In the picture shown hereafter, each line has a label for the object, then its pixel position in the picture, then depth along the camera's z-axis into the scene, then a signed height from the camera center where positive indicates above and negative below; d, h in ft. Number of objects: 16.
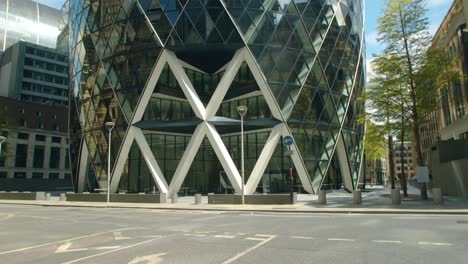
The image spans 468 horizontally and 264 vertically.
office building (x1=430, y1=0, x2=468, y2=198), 83.66 +21.04
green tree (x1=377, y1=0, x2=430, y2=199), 82.64 +32.28
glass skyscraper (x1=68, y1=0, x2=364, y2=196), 112.06 +31.51
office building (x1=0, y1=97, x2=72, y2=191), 265.40 +31.77
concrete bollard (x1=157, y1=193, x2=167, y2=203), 90.95 -3.63
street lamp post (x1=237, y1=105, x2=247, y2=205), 82.75 +16.83
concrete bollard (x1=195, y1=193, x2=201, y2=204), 85.40 -3.78
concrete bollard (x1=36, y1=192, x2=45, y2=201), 118.42 -3.46
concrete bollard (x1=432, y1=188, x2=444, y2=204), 65.57 -3.03
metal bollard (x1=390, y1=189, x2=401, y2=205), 68.28 -3.23
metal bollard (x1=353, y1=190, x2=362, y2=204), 71.60 -3.27
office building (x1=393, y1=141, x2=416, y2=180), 527.40 +26.49
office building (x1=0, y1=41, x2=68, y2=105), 328.49 +105.70
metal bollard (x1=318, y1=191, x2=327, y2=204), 74.02 -3.48
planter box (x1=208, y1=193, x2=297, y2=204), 78.69 -3.71
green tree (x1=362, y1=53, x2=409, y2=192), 83.15 +19.60
